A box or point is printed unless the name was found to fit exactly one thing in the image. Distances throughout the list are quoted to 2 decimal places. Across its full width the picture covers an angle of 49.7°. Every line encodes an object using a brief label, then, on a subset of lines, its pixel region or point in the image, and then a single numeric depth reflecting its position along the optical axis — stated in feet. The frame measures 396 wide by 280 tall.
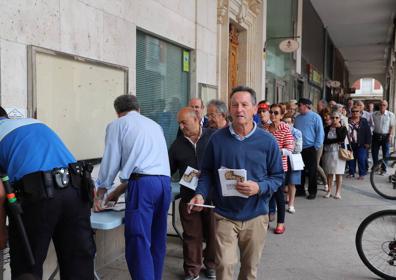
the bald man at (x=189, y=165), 12.96
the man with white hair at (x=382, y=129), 37.40
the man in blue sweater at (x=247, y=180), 9.38
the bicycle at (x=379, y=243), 13.17
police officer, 8.16
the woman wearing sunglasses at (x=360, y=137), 31.71
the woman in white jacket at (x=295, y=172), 20.25
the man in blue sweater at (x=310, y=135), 24.50
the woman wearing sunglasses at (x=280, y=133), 18.89
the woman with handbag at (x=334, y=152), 24.98
